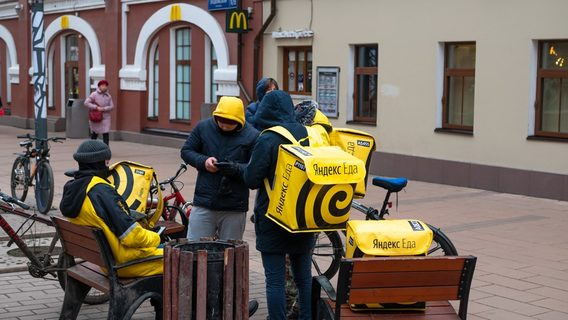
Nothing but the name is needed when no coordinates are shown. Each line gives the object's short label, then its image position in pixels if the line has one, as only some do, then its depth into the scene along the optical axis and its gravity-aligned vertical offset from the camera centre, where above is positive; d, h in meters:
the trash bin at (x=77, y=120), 23.86 -1.23
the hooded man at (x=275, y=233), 5.81 -0.99
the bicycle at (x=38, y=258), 6.86 -1.37
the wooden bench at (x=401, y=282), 4.93 -1.09
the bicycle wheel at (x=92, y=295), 6.96 -1.65
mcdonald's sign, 18.62 +1.02
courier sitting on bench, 5.80 -0.86
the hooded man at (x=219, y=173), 6.57 -0.69
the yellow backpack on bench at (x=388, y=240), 5.13 -0.90
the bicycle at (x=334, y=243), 7.61 -1.38
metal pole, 11.85 +0.03
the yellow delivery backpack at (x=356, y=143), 7.61 -0.55
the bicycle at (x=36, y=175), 11.59 -1.34
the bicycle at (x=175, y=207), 8.02 -1.26
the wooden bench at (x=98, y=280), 5.79 -1.31
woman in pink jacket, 18.78 -0.69
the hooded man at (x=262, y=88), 8.78 -0.14
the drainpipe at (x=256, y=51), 18.48 +0.44
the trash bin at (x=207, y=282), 4.93 -1.09
